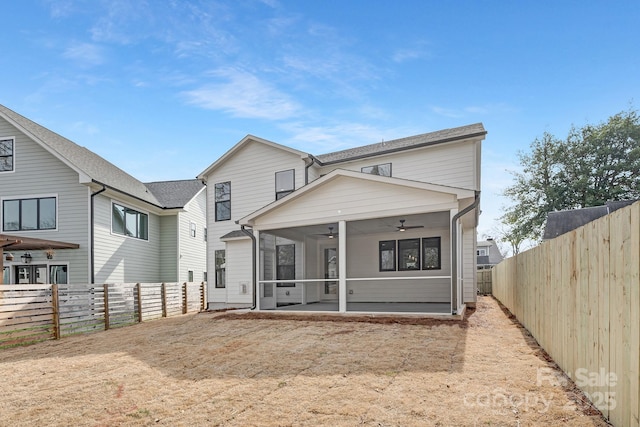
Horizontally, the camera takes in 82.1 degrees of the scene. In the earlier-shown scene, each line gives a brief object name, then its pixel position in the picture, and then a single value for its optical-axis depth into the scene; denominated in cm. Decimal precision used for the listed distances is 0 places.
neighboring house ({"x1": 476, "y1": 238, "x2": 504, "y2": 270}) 3970
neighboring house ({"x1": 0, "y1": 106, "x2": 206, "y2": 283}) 1429
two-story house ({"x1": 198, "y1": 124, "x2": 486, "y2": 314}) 968
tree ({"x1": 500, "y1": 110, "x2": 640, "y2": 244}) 2641
